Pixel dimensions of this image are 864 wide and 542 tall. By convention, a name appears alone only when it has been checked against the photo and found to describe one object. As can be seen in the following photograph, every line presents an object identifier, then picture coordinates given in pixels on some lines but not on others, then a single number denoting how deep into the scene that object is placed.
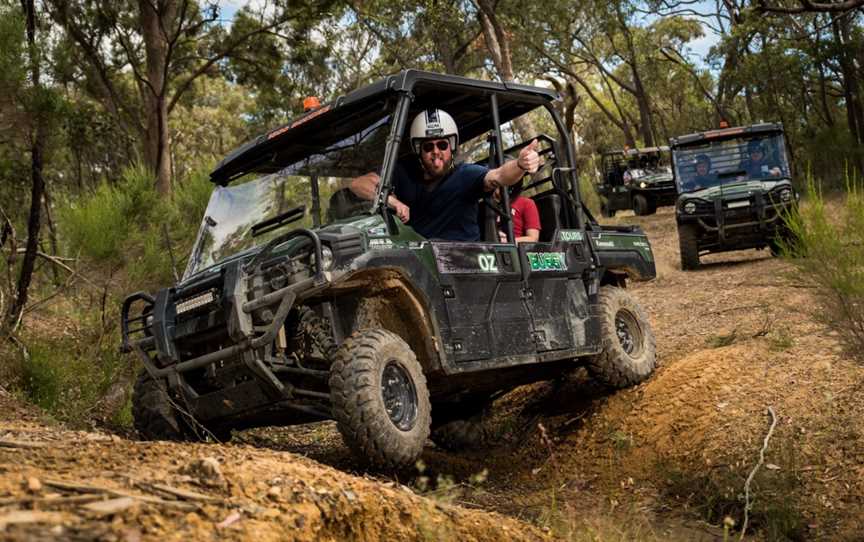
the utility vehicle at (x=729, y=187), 14.30
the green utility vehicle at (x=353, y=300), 4.88
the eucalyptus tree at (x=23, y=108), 7.79
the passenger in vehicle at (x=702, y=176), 15.77
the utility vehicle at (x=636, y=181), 25.09
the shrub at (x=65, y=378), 7.49
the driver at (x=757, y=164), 15.41
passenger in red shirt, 7.08
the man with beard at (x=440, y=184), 6.01
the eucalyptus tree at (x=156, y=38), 16.72
